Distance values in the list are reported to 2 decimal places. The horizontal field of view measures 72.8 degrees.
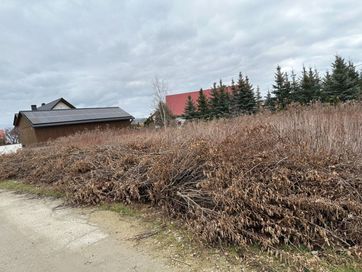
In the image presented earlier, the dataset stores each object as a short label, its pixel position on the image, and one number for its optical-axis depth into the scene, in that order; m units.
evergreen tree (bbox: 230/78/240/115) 28.22
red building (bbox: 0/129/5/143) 37.12
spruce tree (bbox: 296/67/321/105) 24.77
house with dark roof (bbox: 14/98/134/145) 22.66
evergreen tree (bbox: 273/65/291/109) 25.77
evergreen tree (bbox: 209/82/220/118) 30.95
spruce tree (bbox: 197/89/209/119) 32.01
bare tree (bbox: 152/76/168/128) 29.48
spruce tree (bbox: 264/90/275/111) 26.18
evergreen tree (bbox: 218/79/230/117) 30.06
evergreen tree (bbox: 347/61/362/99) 21.02
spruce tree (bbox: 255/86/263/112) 29.02
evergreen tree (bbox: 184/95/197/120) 32.91
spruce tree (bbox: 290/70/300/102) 25.67
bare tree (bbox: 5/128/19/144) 36.81
